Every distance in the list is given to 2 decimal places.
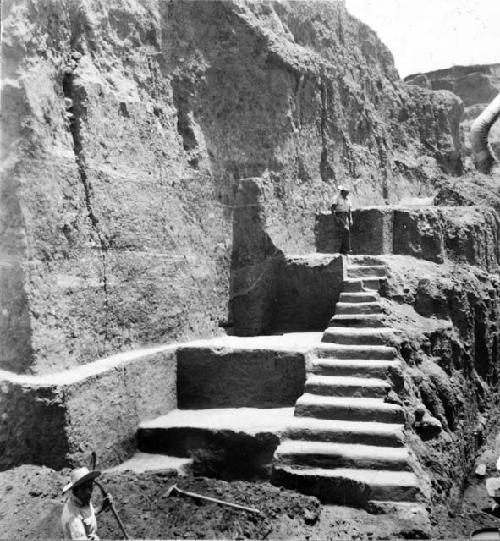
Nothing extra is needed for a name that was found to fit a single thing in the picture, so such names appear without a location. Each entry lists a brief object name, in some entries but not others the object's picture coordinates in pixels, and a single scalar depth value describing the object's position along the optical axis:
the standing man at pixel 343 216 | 10.86
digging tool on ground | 5.77
